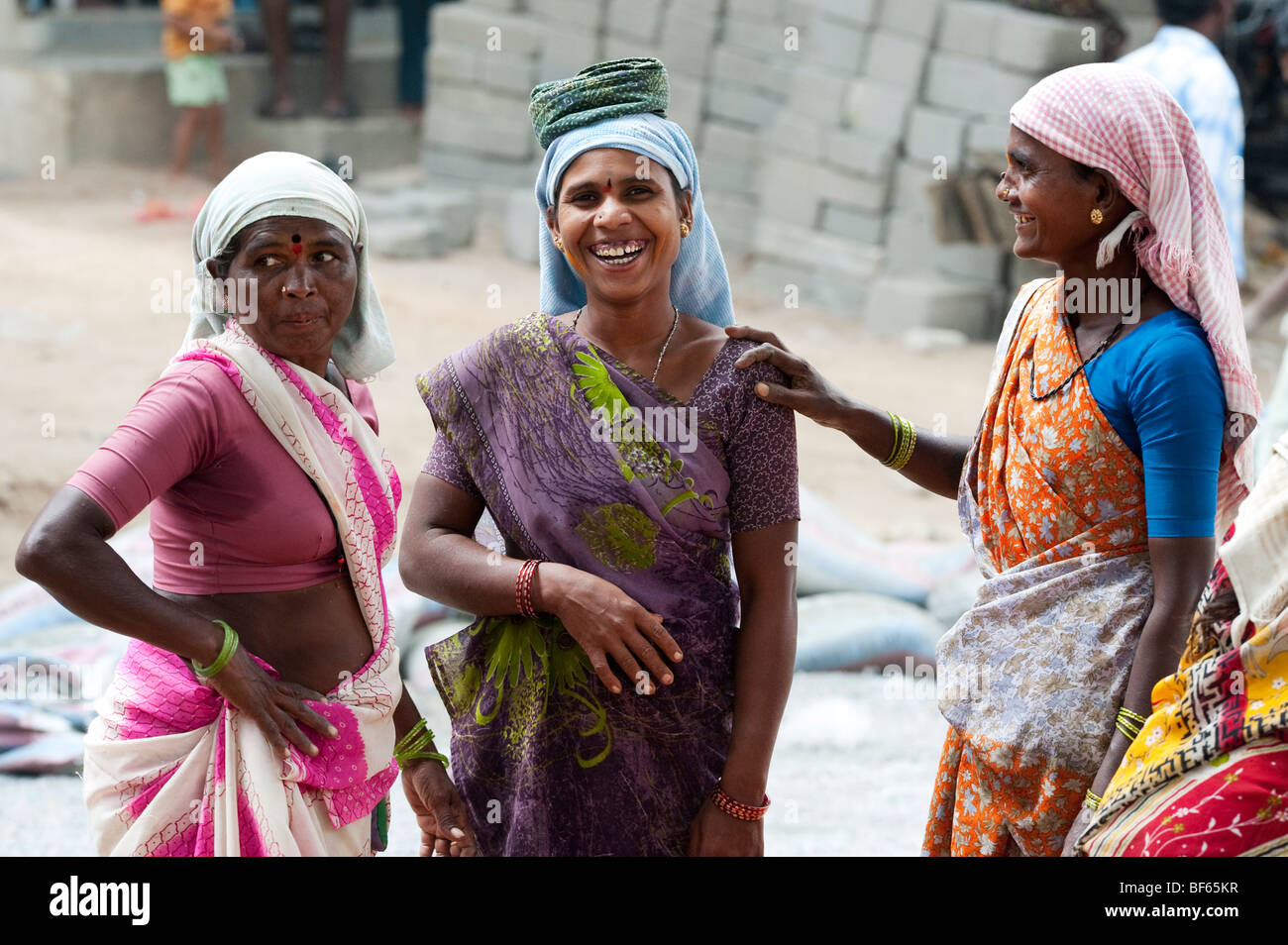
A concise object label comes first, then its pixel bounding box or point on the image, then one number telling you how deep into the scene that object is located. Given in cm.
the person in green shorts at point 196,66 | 1106
